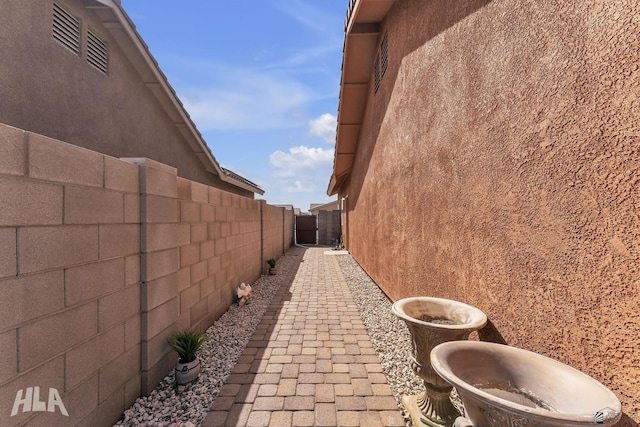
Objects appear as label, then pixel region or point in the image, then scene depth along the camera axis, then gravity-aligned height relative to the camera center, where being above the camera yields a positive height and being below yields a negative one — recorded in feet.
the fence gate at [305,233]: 56.70 -3.36
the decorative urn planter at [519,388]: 3.59 -2.96
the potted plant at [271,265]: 25.98 -4.69
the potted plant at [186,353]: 8.86 -4.78
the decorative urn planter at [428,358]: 6.71 -3.88
